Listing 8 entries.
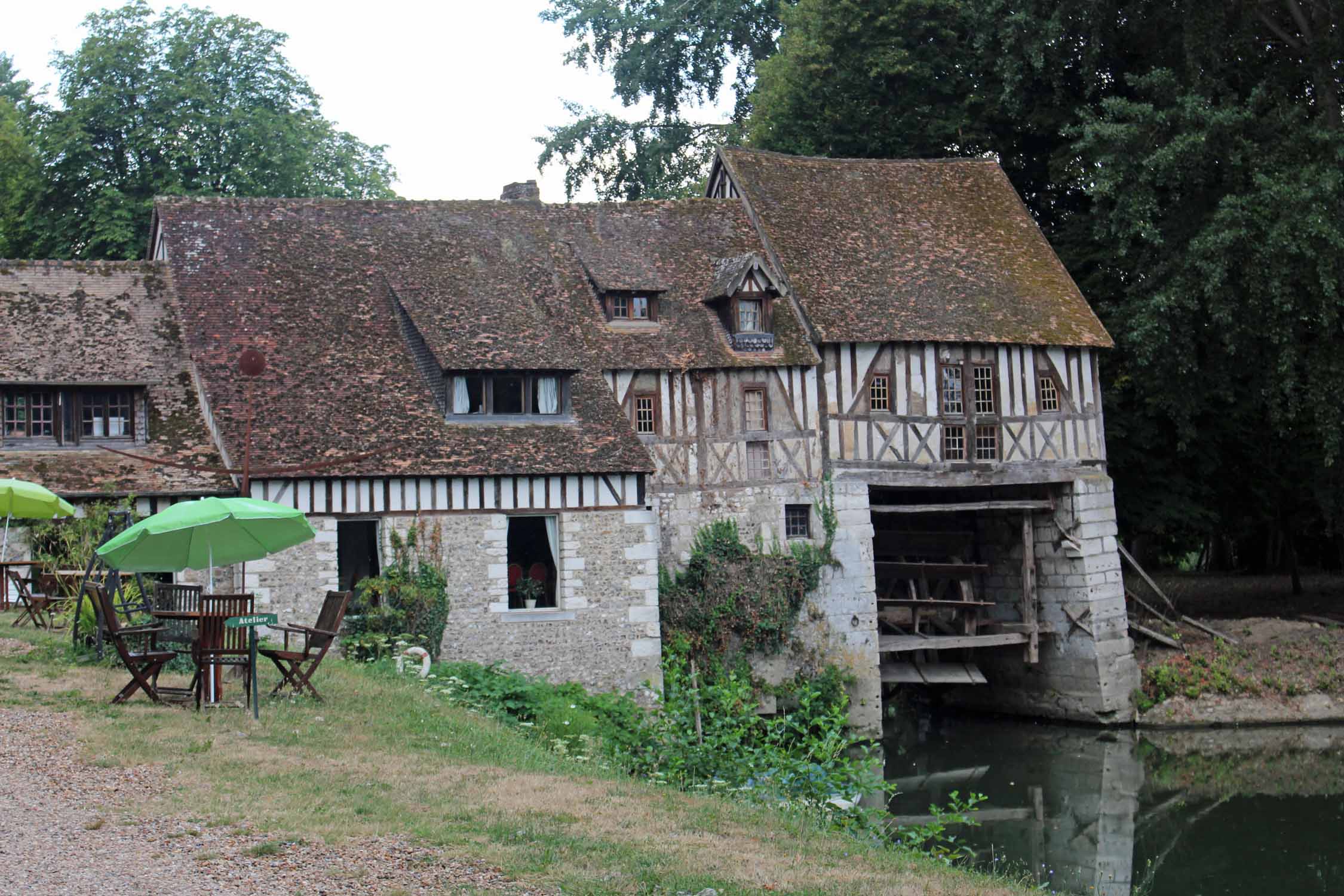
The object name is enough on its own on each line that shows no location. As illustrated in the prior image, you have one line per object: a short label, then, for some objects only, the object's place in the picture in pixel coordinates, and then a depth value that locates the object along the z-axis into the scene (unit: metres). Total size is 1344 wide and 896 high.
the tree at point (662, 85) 34.22
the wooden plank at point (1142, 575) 22.86
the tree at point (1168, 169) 20.88
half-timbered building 17.75
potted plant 18.23
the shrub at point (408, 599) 16.83
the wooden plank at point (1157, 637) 22.56
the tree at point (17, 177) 27.56
